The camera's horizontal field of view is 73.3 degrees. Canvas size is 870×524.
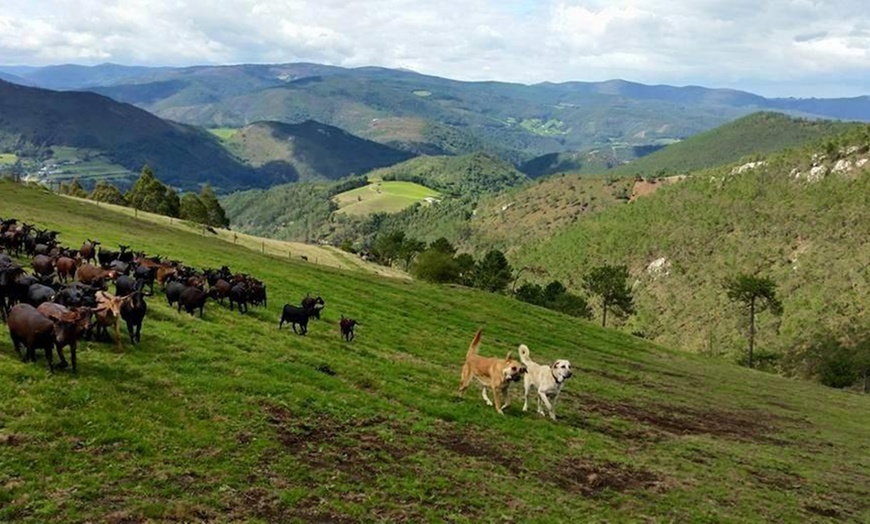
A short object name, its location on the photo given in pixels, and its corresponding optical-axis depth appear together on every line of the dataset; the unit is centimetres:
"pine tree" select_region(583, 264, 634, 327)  10669
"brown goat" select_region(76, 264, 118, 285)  2764
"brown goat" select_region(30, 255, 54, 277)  2802
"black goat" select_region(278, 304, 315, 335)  3102
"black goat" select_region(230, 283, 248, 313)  3225
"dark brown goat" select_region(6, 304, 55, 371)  1652
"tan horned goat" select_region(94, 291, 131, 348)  1990
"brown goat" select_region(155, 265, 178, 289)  3250
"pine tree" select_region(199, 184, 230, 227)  15325
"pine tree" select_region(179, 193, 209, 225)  13396
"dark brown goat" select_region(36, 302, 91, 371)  1672
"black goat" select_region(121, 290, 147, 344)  2058
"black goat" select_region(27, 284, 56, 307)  2008
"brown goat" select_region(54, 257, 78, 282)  2852
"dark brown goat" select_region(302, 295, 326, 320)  3388
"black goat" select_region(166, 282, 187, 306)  2862
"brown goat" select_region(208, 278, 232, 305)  3228
